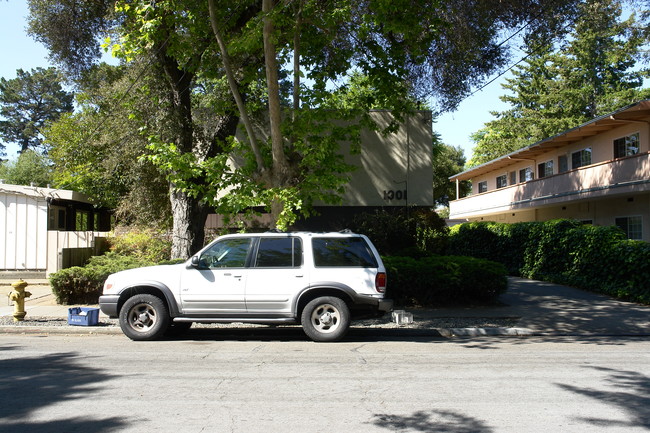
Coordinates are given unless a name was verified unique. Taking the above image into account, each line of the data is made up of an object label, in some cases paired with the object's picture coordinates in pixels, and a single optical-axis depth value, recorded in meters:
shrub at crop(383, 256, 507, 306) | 12.24
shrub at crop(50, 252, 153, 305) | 12.70
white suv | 9.00
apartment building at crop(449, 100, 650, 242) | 19.72
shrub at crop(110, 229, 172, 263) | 15.84
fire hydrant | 10.66
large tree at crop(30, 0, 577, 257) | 10.95
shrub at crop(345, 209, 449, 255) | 16.02
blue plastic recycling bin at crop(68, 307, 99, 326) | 10.48
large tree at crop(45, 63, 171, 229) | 16.22
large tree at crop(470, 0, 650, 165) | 38.59
